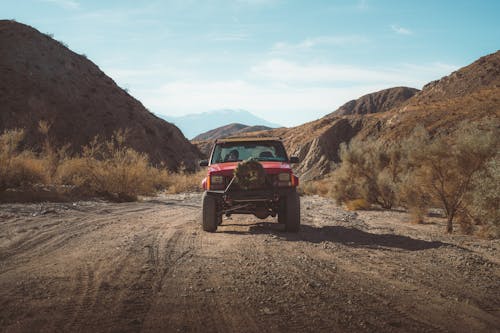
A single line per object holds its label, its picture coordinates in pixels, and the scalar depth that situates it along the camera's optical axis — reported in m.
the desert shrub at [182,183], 26.09
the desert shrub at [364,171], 19.09
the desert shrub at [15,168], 14.53
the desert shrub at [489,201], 8.85
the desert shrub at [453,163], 10.44
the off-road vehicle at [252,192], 8.25
